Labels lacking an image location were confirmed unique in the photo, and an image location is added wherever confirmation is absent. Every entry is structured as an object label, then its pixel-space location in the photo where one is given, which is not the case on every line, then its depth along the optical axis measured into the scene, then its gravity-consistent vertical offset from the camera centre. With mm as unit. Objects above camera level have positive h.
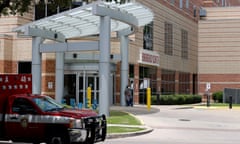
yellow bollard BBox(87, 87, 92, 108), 31219 -842
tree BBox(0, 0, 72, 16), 15018 +2519
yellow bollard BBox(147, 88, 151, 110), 32625 -1005
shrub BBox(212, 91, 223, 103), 54000 -1349
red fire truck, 12961 -1042
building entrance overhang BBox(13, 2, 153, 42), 25641 +3739
